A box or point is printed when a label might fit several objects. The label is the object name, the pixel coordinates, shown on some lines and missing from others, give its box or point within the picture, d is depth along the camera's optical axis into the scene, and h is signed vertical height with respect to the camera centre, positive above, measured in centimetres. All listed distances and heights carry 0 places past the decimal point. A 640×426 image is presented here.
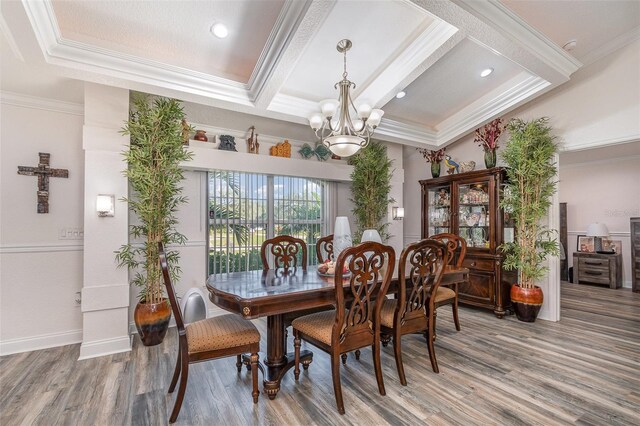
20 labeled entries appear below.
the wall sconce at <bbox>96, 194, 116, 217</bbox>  291 +11
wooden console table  570 -101
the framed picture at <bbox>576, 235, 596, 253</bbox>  623 -58
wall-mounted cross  309 +41
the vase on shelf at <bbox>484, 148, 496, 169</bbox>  420 +80
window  414 +4
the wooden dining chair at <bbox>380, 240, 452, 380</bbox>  232 -67
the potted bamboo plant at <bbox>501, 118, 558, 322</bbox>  377 +17
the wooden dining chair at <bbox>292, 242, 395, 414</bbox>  200 -74
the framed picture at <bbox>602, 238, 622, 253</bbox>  591 -56
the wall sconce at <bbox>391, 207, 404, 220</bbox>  503 +7
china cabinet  404 -16
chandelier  263 +88
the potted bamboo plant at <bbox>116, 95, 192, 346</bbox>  296 +32
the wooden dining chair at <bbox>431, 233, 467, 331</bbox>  323 -41
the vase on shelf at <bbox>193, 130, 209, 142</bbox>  376 +99
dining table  189 -53
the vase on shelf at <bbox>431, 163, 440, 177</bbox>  499 +78
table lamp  586 -31
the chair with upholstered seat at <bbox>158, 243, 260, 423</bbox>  194 -83
